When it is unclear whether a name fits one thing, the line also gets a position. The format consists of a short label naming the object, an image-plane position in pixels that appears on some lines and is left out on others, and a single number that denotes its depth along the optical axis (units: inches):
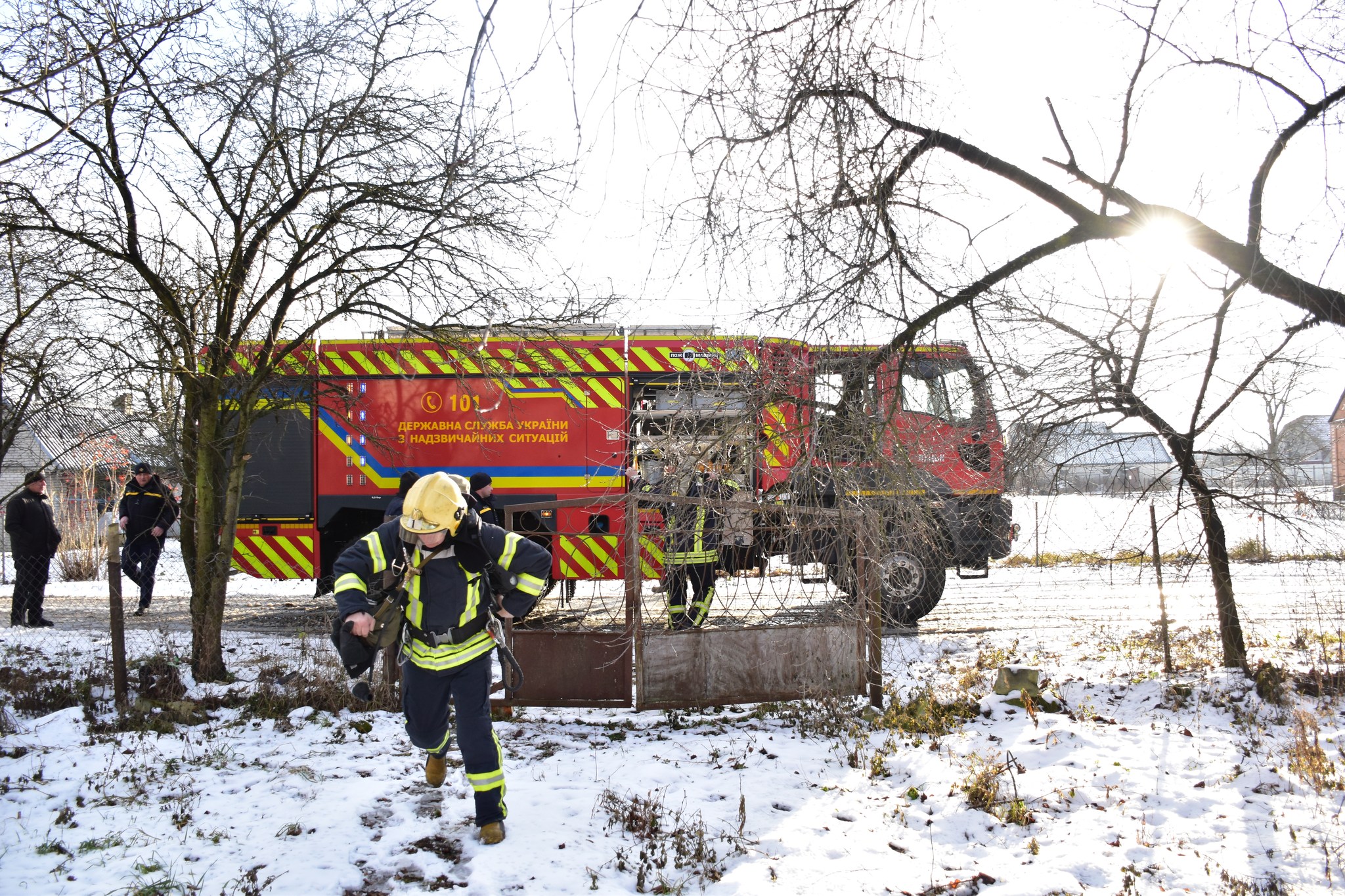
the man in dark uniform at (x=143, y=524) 362.3
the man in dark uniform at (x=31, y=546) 329.4
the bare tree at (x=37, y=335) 206.5
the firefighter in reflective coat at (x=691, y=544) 177.8
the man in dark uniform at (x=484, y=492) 285.6
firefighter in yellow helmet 136.3
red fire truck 292.5
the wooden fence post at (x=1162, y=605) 235.3
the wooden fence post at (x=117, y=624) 202.8
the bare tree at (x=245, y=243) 203.2
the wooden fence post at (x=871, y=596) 179.3
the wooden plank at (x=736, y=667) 208.2
